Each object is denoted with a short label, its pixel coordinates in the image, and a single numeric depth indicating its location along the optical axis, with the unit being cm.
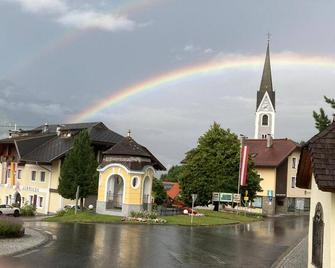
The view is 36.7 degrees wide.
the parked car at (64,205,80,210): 5311
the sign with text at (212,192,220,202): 5375
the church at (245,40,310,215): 7138
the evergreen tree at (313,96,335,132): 2110
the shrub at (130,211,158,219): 4188
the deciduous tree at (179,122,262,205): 5678
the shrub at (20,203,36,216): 5403
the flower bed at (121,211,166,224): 4022
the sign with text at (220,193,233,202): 5273
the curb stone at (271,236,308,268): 2075
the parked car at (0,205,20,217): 5138
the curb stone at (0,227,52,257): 2005
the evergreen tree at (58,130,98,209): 4978
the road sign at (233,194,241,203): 5184
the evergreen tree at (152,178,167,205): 6425
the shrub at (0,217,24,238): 2446
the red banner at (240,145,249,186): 5269
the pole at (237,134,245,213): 5398
